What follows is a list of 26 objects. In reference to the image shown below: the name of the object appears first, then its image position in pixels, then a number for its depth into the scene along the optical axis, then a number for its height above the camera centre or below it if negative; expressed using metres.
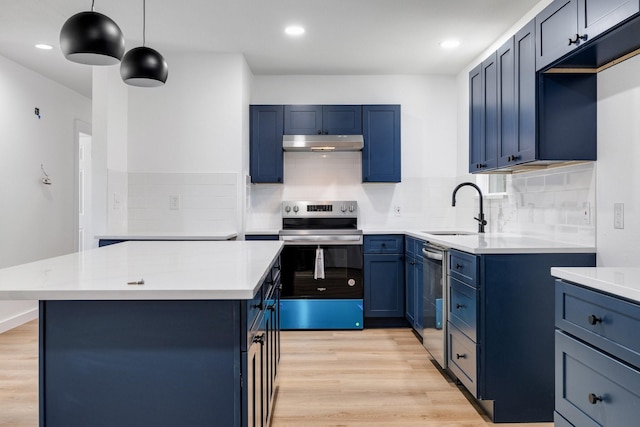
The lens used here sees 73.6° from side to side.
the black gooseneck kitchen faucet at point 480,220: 3.34 -0.07
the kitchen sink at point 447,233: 3.90 -0.19
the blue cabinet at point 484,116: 2.86 +0.68
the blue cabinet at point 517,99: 2.36 +0.67
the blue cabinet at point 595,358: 1.24 -0.47
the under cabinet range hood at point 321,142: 4.13 +0.68
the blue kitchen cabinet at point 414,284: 3.48 -0.62
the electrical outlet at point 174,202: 3.98 +0.09
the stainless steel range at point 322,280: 3.93 -0.63
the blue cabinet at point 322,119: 4.23 +0.92
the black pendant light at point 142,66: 2.13 +0.73
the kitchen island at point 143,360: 1.33 -0.46
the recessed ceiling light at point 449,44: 3.63 +1.45
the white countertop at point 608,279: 1.25 -0.22
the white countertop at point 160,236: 3.30 -0.19
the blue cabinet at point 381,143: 4.27 +0.69
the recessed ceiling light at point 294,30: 3.34 +1.44
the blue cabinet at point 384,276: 4.01 -0.60
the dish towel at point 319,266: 3.93 -0.50
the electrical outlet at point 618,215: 2.15 -0.02
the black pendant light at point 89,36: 1.62 +0.67
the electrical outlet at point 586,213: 2.38 -0.01
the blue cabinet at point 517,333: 2.28 -0.65
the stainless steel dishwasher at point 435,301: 2.84 -0.63
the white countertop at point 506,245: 2.28 -0.19
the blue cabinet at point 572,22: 1.65 +0.83
